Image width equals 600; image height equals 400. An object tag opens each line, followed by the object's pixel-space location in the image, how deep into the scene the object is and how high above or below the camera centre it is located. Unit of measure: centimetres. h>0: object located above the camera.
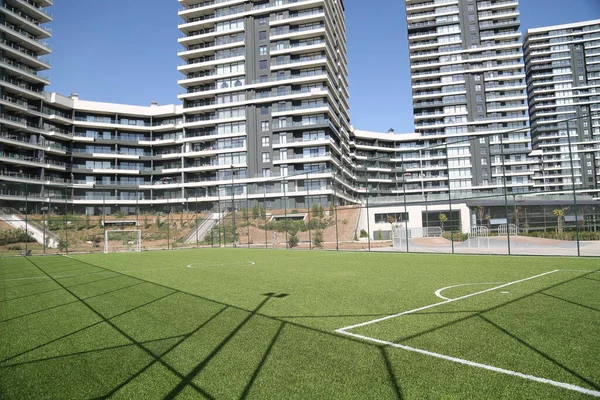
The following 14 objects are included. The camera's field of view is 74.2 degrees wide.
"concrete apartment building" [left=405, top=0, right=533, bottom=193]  8175 +2790
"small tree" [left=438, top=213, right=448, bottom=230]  4062 -45
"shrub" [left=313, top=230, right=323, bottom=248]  2846 -172
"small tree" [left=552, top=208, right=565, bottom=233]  2938 -101
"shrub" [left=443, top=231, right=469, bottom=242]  3362 -221
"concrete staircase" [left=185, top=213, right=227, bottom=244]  3815 -70
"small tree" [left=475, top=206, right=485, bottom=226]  4266 -19
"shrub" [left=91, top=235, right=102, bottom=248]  3551 -147
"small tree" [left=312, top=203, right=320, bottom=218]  3375 +45
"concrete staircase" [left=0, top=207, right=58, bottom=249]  3186 -25
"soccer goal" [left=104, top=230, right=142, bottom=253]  3422 -164
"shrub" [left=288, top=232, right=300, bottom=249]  2942 -179
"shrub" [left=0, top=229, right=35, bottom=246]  3256 -83
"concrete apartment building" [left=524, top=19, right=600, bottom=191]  10394 +3172
